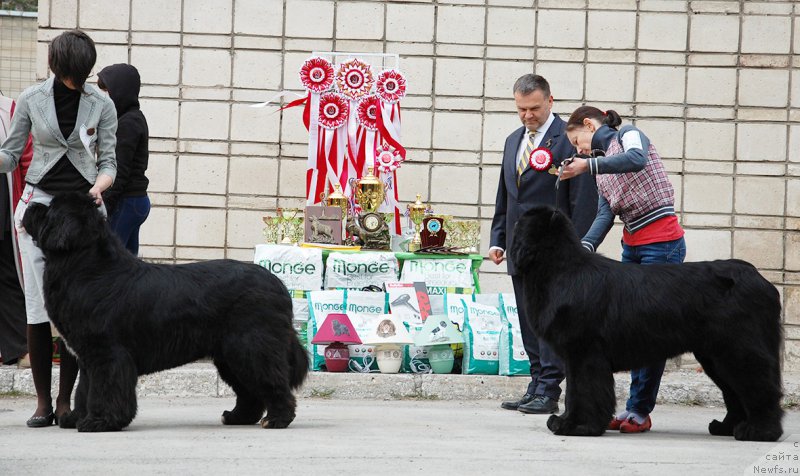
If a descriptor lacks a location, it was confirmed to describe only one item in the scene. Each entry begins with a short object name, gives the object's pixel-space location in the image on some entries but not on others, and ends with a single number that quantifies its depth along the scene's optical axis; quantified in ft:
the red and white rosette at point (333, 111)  47.73
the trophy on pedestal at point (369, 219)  45.70
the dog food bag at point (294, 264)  43.99
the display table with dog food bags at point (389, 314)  42.59
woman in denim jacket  31.71
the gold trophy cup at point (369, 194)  46.42
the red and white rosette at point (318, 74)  47.58
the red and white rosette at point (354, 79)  47.53
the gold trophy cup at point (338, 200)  46.50
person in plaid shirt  33.06
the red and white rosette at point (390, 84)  47.46
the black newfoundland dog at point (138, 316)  29.94
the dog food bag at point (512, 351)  42.68
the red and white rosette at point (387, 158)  47.56
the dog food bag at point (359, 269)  44.40
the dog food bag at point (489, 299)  44.06
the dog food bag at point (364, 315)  42.68
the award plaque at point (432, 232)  45.41
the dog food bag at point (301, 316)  43.22
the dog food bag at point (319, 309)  42.49
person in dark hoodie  35.37
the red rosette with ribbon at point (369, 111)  47.73
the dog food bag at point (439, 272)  44.93
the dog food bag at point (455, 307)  43.05
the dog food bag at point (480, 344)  42.81
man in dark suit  36.94
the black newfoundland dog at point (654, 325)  30.16
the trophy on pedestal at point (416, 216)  45.94
